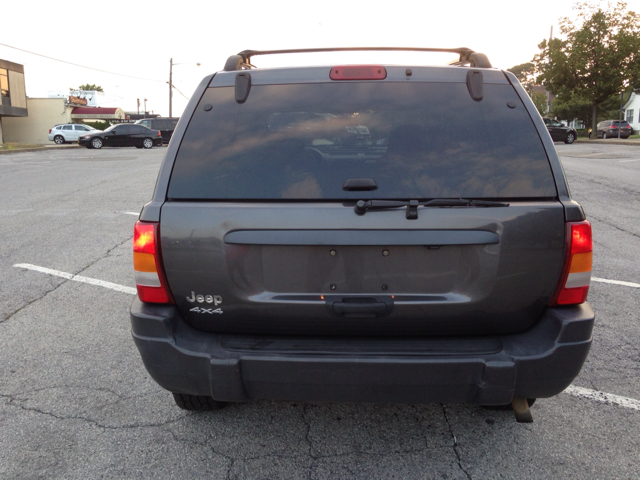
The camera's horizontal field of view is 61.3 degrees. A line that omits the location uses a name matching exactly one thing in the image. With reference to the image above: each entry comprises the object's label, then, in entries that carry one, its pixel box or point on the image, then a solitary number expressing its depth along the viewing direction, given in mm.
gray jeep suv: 2295
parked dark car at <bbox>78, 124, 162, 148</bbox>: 35094
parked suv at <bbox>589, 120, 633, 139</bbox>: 42969
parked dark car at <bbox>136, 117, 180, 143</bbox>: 38344
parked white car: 45750
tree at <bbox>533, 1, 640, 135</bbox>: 37719
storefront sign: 69500
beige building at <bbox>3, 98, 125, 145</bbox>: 53700
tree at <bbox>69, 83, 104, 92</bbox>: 138750
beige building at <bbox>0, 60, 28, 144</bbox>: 45688
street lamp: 55694
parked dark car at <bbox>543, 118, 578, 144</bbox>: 32562
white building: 62531
